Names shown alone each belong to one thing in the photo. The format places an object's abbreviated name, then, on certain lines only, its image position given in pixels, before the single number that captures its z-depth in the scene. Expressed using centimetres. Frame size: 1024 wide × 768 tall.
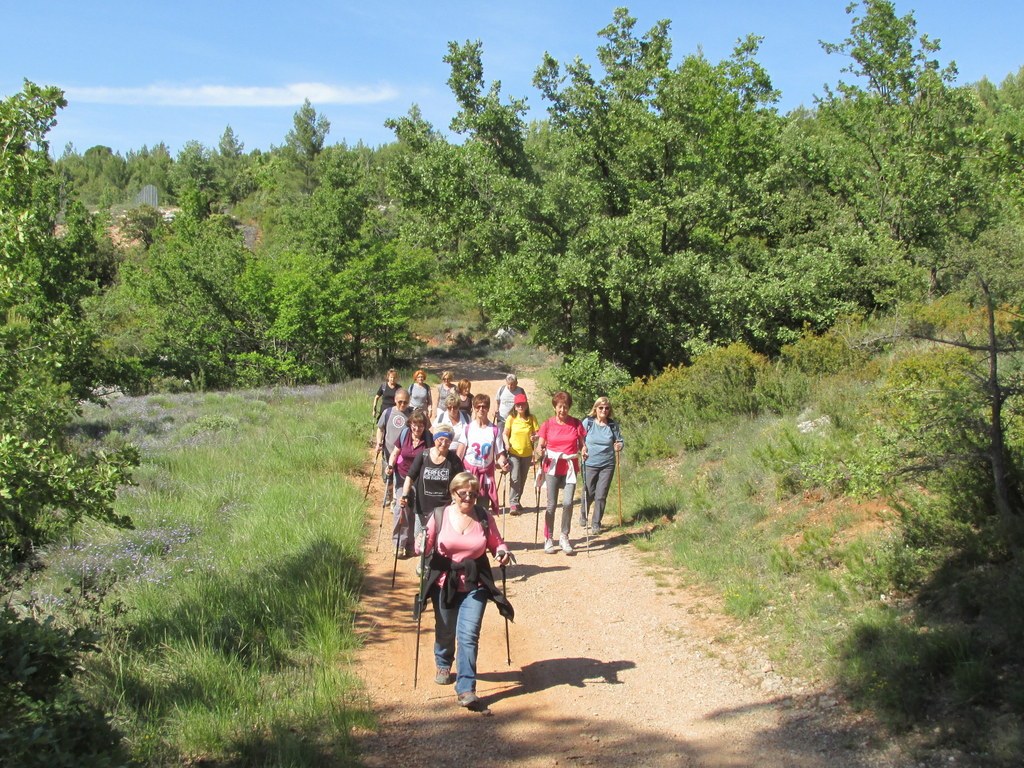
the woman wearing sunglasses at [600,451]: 1047
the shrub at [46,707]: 390
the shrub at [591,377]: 1848
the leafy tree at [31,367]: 596
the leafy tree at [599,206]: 1784
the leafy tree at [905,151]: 2014
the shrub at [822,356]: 1409
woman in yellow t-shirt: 1178
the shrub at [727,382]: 1423
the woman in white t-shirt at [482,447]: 984
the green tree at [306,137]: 7100
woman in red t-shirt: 1040
